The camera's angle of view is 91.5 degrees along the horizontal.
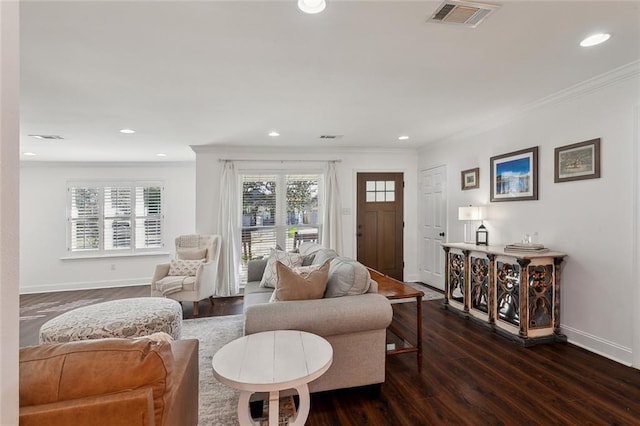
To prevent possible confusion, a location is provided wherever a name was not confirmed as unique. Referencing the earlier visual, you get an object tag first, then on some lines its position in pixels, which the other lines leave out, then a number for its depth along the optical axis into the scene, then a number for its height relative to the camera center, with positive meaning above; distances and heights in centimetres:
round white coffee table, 141 -75
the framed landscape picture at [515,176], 341 +43
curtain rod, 514 +88
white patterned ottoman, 239 -89
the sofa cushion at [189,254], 461 -62
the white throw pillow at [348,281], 229 -51
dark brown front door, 558 -18
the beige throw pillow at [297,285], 223 -53
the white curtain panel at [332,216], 533 -7
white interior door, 510 -19
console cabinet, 301 -83
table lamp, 406 -1
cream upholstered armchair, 402 -83
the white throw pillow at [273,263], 328 -55
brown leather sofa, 91 -54
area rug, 202 -134
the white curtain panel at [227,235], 508 -38
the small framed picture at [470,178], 427 +48
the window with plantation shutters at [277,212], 530 +0
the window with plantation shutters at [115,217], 604 -10
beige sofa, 200 -74
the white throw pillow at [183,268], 429 -78
